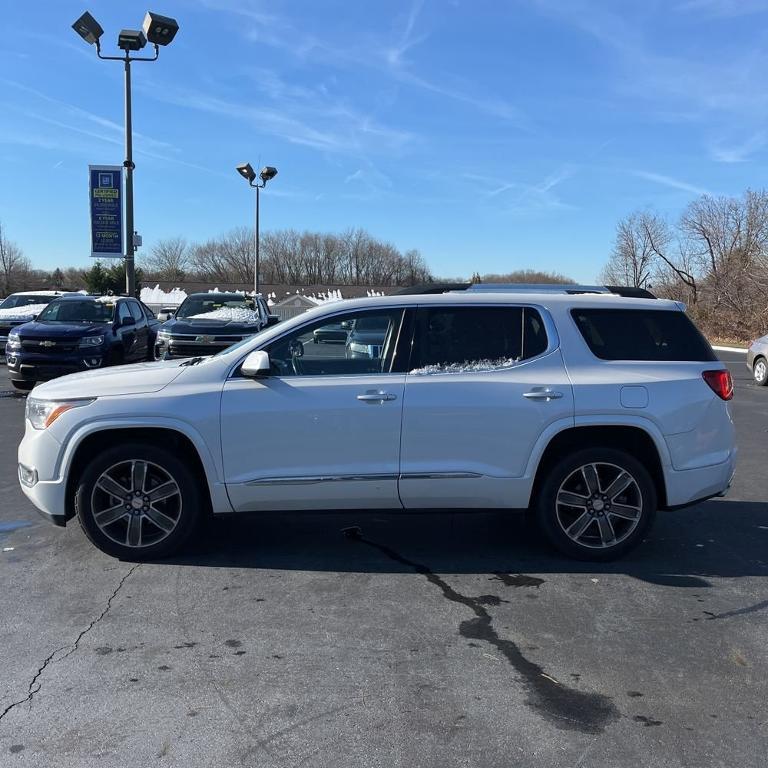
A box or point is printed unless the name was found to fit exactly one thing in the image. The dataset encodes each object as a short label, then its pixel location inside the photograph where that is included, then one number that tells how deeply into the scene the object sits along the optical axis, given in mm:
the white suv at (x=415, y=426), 4812
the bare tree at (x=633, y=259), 48875
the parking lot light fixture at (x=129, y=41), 16688
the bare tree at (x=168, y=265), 97000
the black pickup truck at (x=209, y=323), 14156
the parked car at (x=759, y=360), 16359
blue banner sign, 19078
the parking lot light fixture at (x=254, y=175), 28109
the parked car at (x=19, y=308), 19125
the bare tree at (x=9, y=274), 71688
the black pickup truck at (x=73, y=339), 12289
